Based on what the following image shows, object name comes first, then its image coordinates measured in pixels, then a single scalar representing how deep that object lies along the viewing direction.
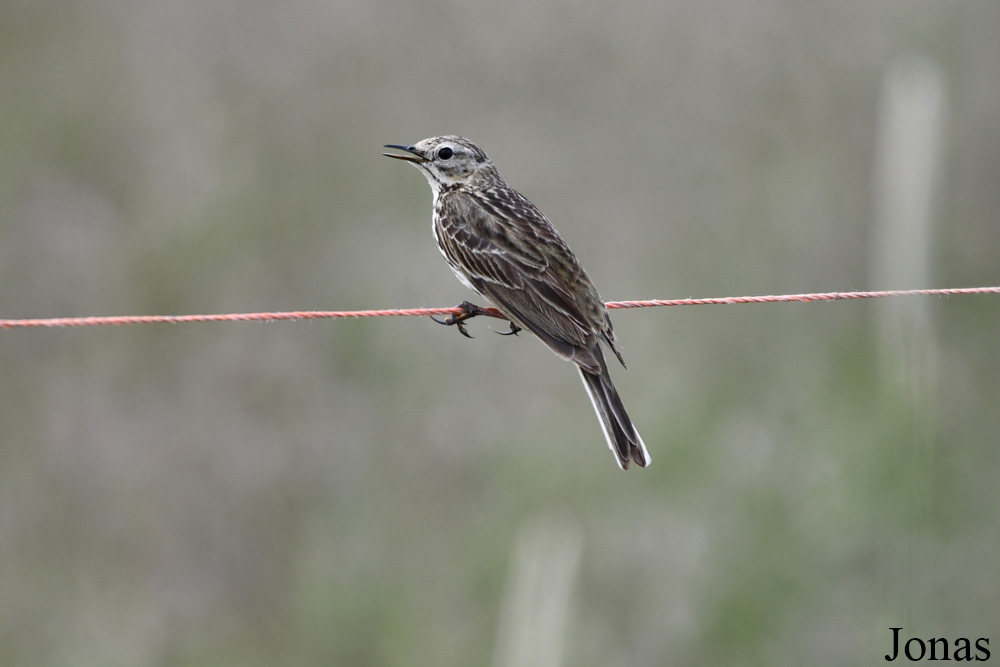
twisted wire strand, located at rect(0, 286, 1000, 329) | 10.03
